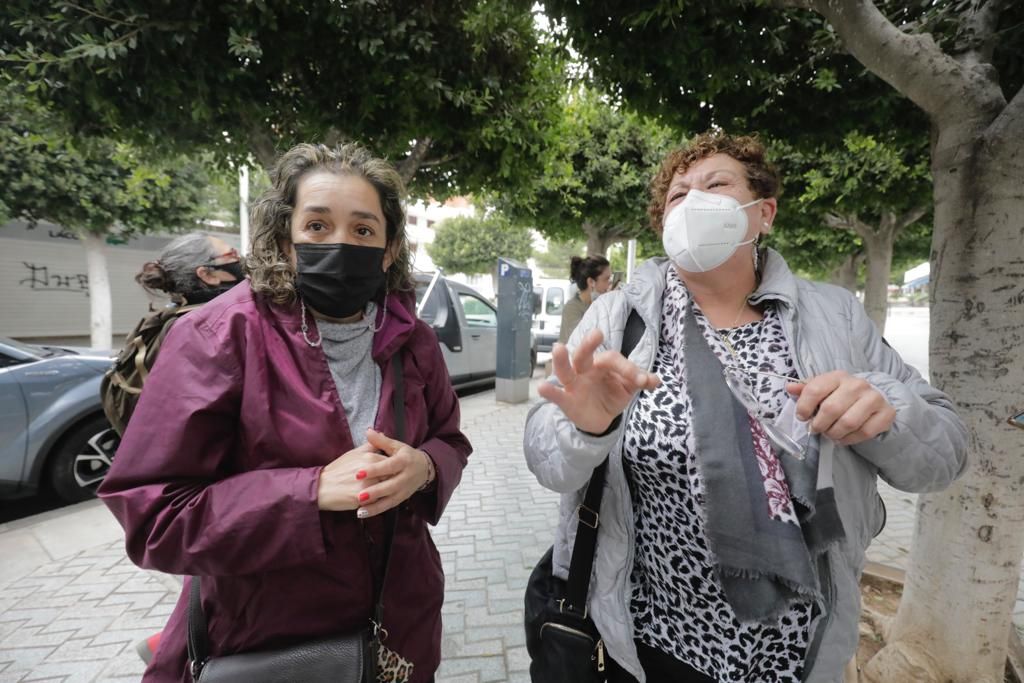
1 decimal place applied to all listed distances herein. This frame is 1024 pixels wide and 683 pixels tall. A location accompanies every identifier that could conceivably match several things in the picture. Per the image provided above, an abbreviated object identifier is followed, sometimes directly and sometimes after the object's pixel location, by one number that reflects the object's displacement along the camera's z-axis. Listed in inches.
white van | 533.3
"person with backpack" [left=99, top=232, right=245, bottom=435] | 77.4
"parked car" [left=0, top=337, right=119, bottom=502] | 152.5
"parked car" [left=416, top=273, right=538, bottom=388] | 302.4
